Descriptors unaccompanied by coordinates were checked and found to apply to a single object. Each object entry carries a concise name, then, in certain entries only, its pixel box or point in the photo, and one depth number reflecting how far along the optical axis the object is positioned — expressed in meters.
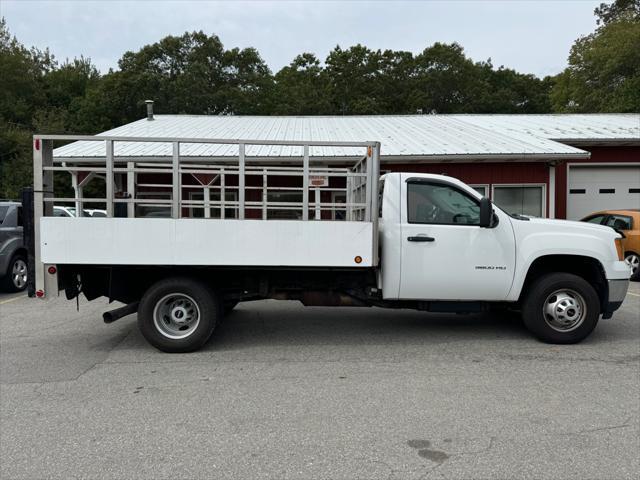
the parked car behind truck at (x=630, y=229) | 11.27
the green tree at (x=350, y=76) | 43.56
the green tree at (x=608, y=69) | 30.97
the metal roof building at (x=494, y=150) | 13.81
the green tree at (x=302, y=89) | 40.94
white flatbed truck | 5.76
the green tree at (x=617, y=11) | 39.56
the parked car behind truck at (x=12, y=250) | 10.10
